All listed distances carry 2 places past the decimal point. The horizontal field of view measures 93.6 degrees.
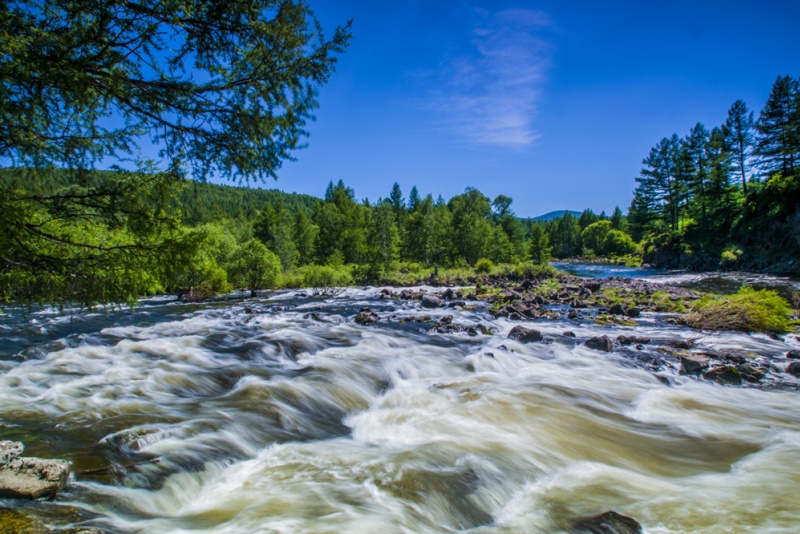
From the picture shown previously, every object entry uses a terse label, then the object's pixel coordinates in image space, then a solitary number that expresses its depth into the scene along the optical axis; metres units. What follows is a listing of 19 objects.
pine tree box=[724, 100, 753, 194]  54.22
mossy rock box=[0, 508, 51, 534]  2.96
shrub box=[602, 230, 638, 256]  88.31
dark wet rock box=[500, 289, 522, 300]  23.56
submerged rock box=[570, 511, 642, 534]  3.67
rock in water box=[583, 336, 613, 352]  11.39
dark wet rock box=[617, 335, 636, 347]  12.00
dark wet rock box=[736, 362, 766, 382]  8.65
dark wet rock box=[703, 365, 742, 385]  8.52
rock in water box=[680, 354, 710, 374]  9.21
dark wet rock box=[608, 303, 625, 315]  17.06
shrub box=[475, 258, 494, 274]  47.28
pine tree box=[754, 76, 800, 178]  44.75
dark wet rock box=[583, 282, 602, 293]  26.60
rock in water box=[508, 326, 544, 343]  12.80
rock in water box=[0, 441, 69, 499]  3.52
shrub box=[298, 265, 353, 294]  40.28
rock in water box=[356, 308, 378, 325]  17.38
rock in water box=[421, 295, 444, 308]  22.98
